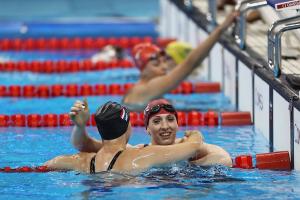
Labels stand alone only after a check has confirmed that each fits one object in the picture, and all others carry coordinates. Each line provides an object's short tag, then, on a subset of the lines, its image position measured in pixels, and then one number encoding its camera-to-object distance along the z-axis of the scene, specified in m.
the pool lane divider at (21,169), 11.82
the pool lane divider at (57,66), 21.64
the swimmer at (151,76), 15.89
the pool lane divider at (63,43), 25.58
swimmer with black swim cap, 10.96
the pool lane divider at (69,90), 18.47
